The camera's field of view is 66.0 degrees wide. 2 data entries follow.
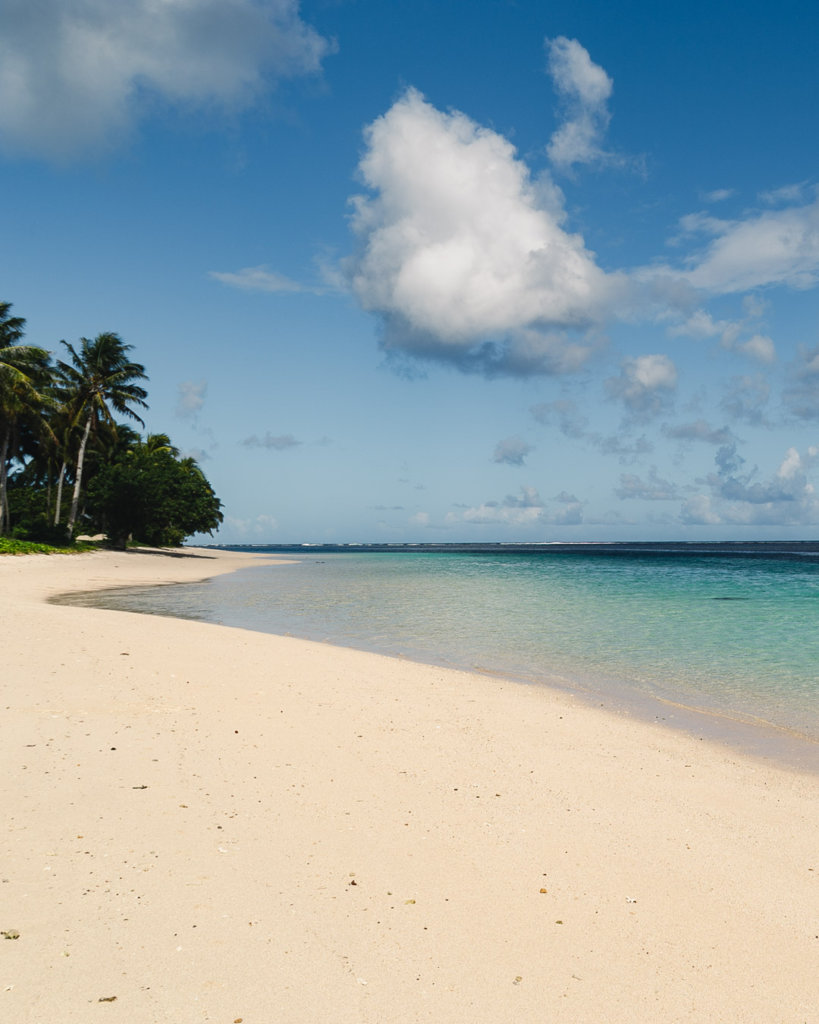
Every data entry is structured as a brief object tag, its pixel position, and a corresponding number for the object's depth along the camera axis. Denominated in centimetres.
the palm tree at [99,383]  4838
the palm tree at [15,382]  3678
